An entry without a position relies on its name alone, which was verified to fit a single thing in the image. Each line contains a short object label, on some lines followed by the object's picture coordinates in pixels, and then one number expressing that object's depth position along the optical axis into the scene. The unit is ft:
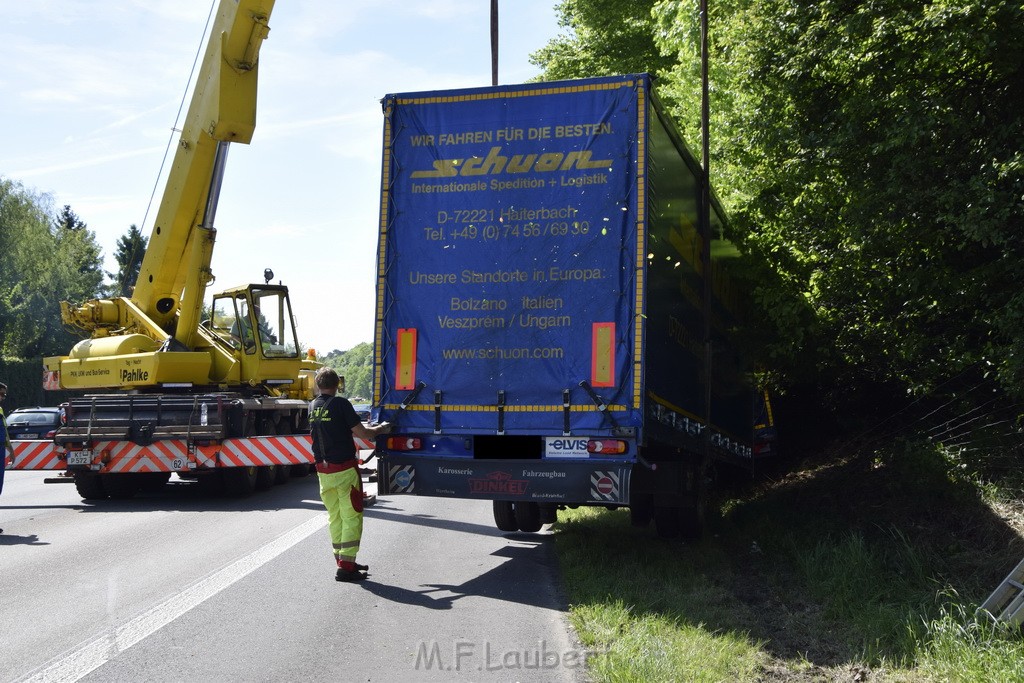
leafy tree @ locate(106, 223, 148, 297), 242.58
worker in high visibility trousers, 27.12
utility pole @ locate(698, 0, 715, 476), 35.12
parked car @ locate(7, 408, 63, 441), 87.66
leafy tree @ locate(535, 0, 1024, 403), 26.23
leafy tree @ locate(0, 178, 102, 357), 170.60
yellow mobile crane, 44.78
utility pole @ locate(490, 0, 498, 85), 55.16
